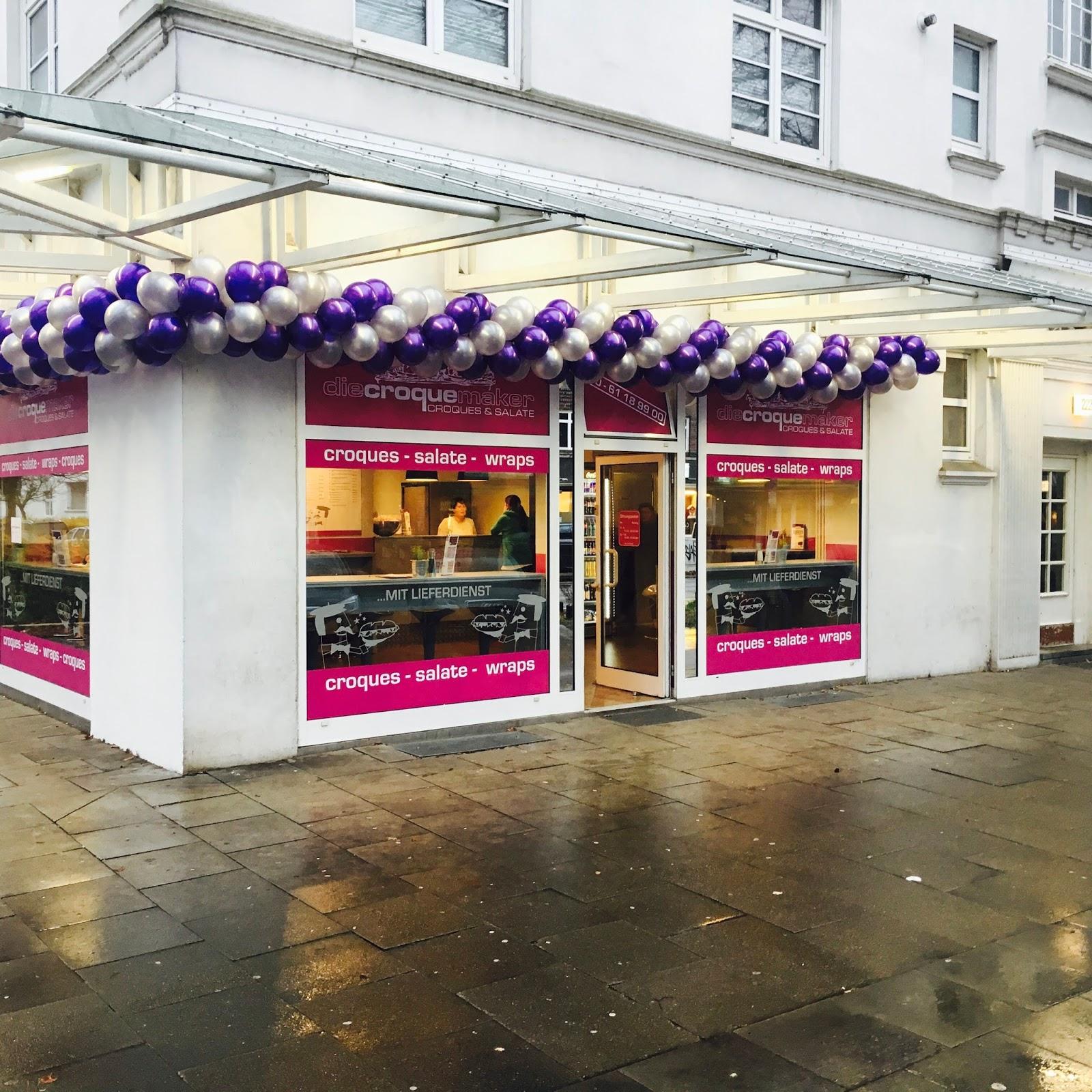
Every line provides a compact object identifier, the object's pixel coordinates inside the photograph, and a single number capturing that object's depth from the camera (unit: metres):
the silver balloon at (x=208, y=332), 7.62
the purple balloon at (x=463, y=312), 8.54
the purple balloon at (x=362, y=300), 8.07
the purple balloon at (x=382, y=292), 8.19
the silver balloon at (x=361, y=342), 8.09
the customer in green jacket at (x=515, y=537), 9.77
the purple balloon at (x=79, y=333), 7.81
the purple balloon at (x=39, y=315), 8.34
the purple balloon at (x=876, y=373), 11.21
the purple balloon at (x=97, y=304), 7.69
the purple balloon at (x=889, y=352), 11.26
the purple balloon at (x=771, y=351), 10.29
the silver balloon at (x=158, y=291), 7.44
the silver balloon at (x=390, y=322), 8.16
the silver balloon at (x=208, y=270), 7.63
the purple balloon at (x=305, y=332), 7.86
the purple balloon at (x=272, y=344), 7.81
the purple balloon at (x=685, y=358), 9.76
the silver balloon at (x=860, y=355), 11.09
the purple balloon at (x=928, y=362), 11.58
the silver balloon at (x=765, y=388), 10.47
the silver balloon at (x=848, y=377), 11.02
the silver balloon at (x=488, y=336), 8.66
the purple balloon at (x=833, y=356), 10.89
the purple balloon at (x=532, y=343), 8.89
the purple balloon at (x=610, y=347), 9.27
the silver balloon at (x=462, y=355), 8.59
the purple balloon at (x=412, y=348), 8.35
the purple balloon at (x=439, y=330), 8.41
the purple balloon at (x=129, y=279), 7.57
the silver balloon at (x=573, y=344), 9.03
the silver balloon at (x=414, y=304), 8.28
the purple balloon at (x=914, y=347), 11.42
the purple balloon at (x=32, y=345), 8.53
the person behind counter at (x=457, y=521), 9.42
